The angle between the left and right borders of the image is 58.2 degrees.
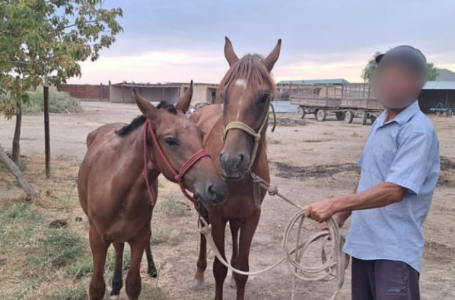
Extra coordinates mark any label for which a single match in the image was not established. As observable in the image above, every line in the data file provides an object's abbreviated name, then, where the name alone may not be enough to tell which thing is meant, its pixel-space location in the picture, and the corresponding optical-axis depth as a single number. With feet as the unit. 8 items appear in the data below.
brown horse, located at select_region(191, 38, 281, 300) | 9.30
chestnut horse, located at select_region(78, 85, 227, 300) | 8.45
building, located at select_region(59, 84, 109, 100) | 157.79
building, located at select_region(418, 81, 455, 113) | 123.65
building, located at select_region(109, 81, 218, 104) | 152.05
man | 6.40
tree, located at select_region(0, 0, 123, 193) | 17.76
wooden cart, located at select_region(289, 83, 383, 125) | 84.48
